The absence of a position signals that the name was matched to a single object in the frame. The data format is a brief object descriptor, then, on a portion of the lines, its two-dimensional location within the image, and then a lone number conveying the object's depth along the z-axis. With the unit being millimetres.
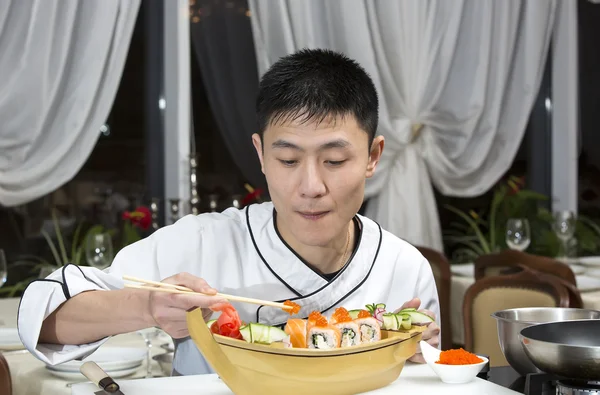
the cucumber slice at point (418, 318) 1401
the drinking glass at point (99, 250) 3207
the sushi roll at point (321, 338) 1204
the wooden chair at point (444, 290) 3668
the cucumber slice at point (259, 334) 1183
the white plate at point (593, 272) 4014
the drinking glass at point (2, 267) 2814
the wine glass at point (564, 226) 4434
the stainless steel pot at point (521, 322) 1400
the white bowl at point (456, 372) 1276
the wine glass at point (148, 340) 1975
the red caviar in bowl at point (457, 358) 1300
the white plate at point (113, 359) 1868
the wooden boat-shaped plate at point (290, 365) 1152
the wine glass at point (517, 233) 4109
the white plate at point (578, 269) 4023
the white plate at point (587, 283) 3537
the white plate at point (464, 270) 4098
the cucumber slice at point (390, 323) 1331
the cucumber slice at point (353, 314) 1327
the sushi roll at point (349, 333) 1232
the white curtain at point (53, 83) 4008
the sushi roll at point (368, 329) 1273
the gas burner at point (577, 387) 1151
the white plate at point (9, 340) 2273
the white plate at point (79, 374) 1854
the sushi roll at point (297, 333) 1201
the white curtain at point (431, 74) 4691
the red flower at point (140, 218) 3910
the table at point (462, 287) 3553
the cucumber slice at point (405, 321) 1346
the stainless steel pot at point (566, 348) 1153
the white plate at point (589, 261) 4434
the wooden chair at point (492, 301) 2775
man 1479
